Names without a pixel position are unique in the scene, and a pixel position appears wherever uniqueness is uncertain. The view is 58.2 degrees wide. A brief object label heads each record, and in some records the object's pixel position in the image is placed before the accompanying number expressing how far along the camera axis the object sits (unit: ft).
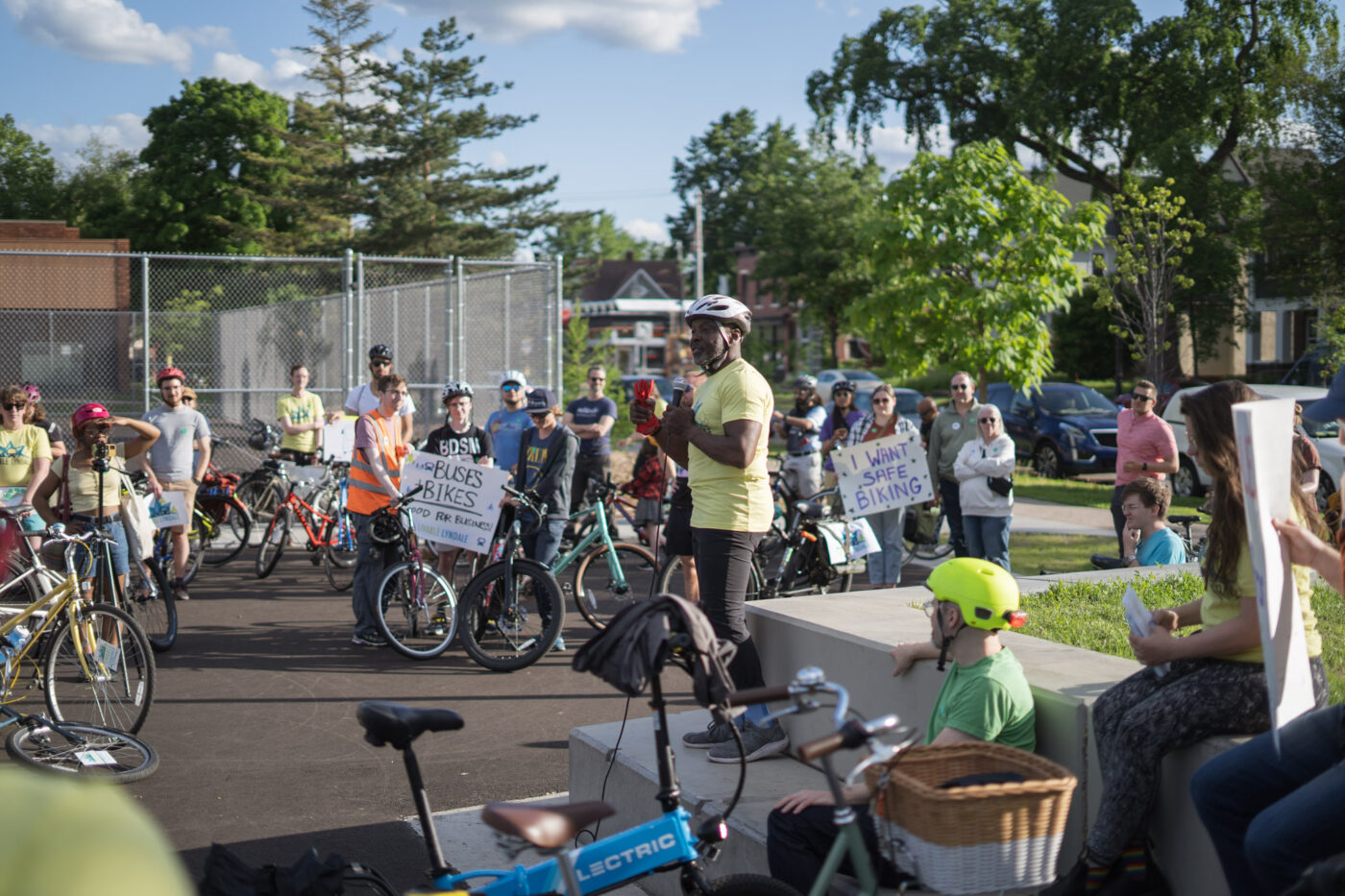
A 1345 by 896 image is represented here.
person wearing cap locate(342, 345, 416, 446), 32.55
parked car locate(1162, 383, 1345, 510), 46.60
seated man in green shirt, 11.60
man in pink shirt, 33.24
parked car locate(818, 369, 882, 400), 138.55
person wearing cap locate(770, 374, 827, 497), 41.14
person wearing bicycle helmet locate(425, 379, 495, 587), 31.55
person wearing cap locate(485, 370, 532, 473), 36.14
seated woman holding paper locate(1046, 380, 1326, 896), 11.33
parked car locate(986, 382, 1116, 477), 73.46
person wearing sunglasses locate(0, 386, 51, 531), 28.40
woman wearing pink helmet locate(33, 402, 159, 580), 25.35
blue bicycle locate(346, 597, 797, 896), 10.60
